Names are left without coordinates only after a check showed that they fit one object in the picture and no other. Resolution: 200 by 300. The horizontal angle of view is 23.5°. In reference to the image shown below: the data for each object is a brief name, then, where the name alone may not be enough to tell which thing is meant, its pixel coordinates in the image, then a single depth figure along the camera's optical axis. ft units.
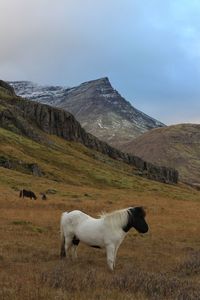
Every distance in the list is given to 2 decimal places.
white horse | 51.11
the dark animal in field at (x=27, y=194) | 147.23
